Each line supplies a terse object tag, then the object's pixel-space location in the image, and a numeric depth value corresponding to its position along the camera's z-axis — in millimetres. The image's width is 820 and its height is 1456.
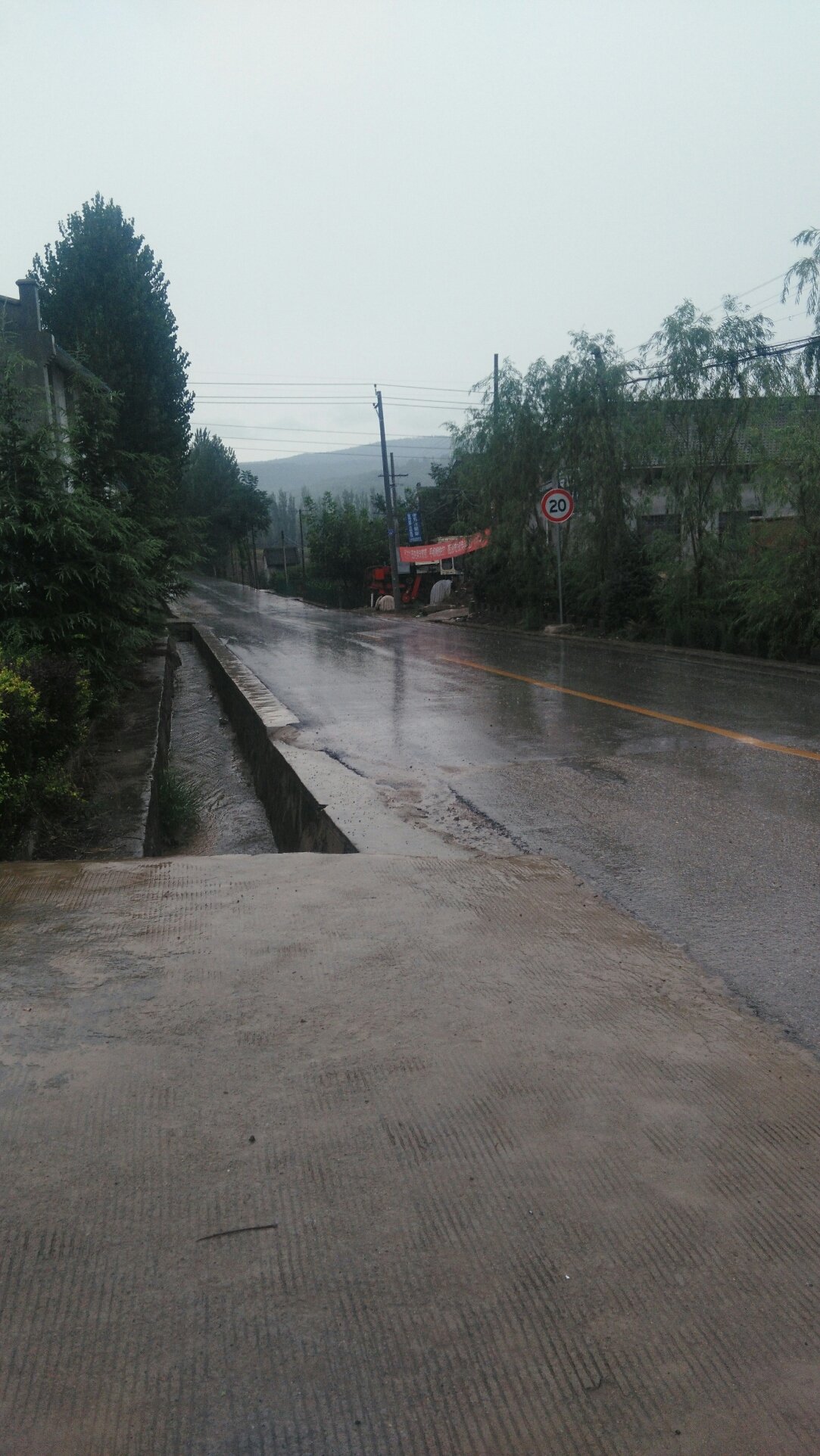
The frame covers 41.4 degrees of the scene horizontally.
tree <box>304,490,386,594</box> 49375
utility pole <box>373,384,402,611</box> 39625
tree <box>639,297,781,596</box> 17625
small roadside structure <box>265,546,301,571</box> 91875
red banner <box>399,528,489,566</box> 28453
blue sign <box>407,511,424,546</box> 43625
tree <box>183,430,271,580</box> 83312
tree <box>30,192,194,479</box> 26234
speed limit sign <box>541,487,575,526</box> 22000
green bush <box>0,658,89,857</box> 5562
